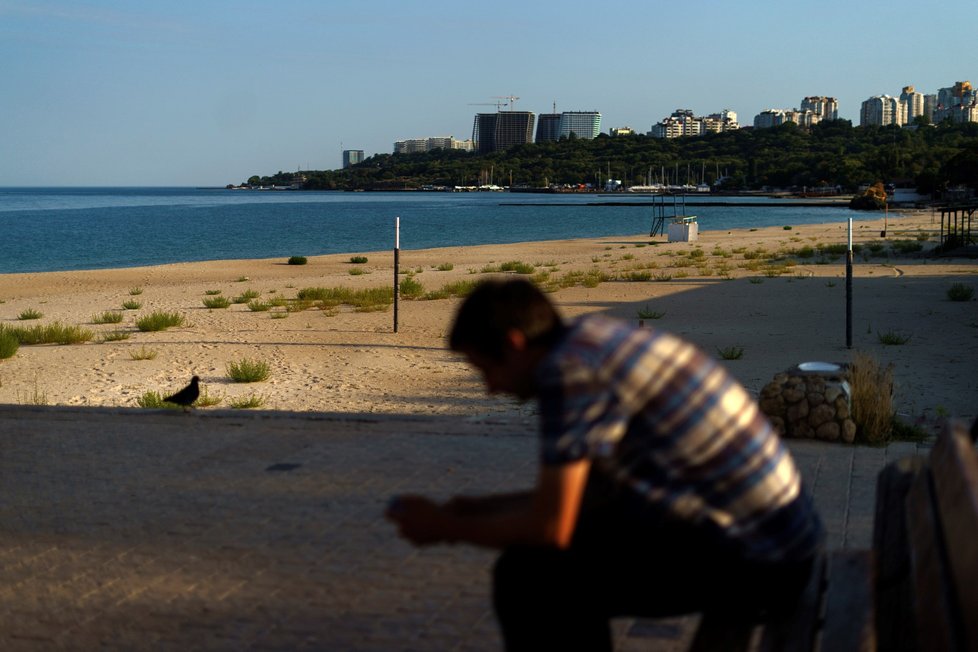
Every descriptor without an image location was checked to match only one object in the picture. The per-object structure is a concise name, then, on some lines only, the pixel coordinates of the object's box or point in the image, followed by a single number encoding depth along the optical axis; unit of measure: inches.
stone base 291.4
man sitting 95.6
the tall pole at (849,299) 482.9
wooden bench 95.4
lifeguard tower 1844.2
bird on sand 334.3
